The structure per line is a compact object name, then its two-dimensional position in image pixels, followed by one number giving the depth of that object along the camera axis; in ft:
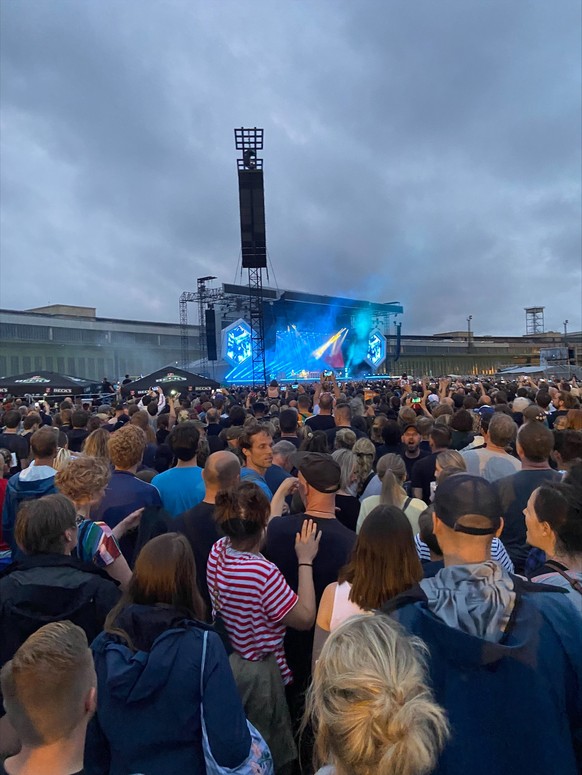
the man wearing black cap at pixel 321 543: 9.02
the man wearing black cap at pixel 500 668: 4.77
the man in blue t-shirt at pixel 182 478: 13.71
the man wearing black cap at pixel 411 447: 19.20
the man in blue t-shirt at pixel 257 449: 15.19
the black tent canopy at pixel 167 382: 57.72
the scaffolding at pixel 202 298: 124.26
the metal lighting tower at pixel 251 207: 66.33
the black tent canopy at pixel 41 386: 53.11
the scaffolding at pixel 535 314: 361.71
